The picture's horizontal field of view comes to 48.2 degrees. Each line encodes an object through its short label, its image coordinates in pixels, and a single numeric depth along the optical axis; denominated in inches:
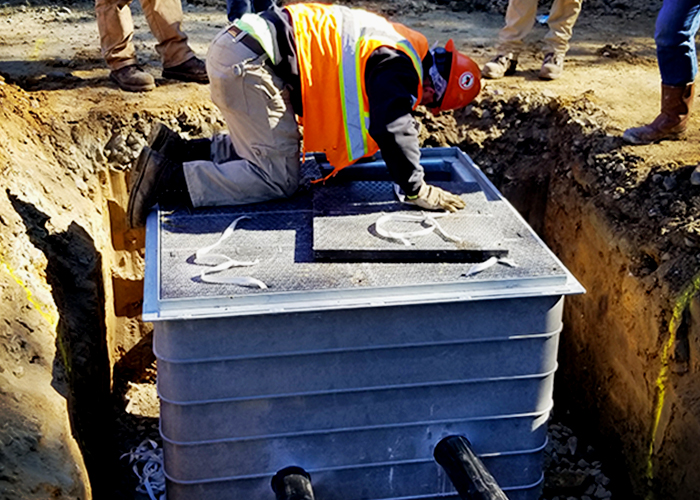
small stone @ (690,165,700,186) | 152.5
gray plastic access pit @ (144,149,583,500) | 109.5
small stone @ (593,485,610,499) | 159.2
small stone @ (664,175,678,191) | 158.2
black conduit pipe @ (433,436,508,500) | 107.9
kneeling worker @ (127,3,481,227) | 129.2
